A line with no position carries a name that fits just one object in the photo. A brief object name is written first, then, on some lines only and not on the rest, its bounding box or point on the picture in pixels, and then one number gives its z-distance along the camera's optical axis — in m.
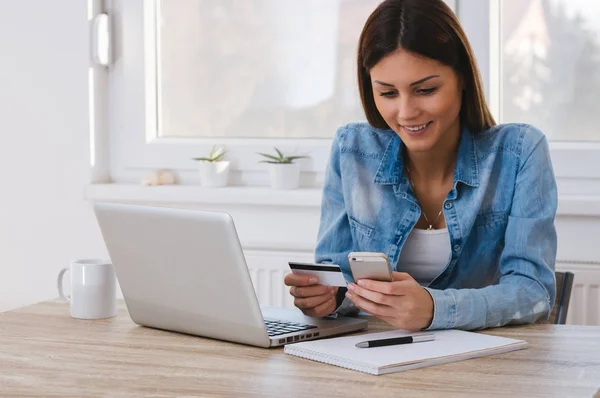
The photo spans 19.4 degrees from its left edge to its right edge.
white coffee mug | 3.35
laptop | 3.09
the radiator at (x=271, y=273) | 4.30
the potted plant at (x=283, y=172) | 4.33
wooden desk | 2.89
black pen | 3.06
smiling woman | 3.40
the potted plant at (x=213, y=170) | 4.41
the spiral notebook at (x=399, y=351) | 2.97
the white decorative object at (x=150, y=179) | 4.48
